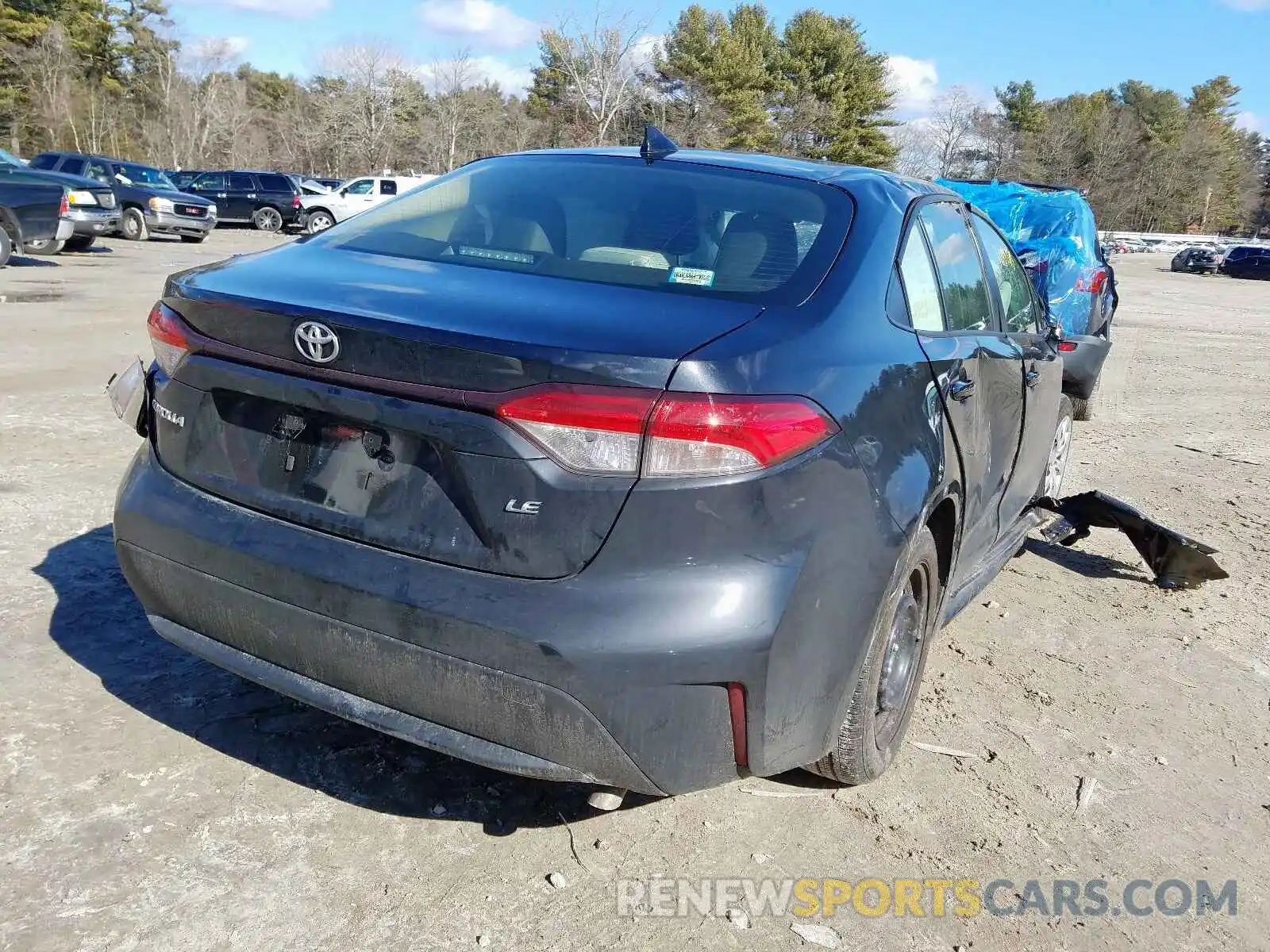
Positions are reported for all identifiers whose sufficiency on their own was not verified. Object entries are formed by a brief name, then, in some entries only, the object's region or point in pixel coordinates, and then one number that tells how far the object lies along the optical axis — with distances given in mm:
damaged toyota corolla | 2092
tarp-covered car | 9719
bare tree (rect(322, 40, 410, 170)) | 62656
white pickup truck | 30688
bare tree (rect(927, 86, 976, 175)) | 71500
